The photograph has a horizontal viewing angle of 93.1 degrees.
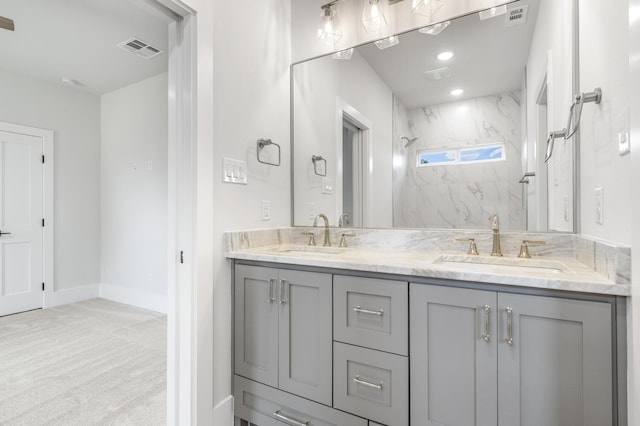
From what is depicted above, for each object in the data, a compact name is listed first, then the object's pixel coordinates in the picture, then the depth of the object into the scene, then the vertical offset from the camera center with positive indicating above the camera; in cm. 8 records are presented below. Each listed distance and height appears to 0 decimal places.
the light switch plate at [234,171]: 159 +23
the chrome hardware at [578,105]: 105 +40
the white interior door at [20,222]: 332 -9
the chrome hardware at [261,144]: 182 +42
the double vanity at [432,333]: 89 -44
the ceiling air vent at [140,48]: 281 +160
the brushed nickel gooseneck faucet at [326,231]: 200 -12
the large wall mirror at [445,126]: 144 +50
